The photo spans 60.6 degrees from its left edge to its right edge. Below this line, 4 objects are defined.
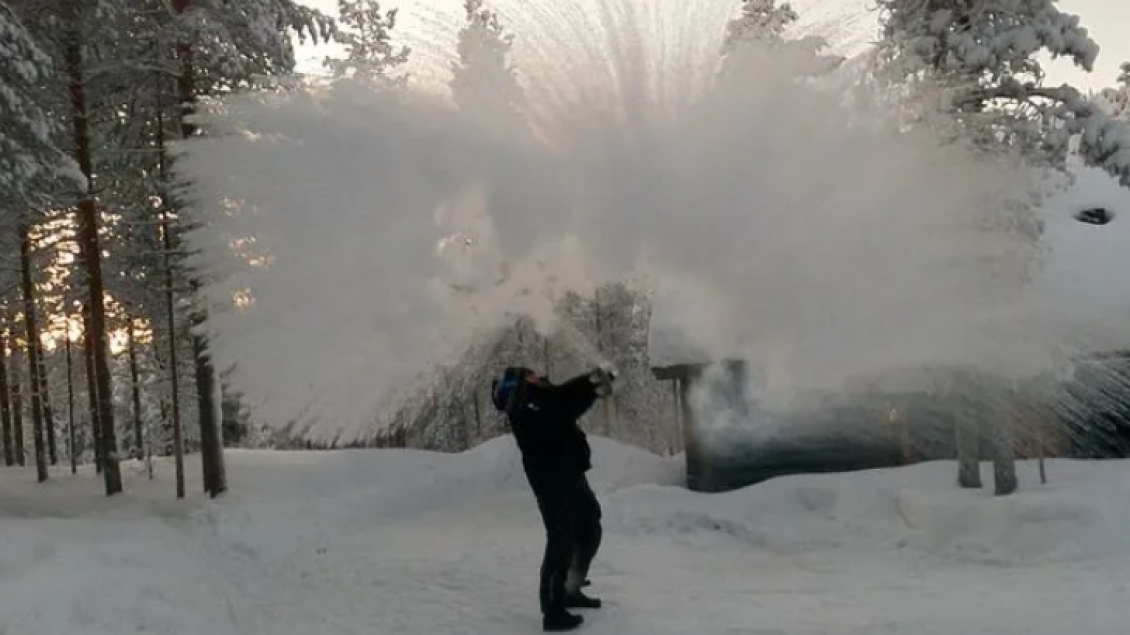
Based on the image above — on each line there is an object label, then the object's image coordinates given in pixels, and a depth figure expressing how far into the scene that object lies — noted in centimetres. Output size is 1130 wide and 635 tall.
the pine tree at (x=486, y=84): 778
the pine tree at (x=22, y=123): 1319
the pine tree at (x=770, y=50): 829
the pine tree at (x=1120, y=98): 2389
